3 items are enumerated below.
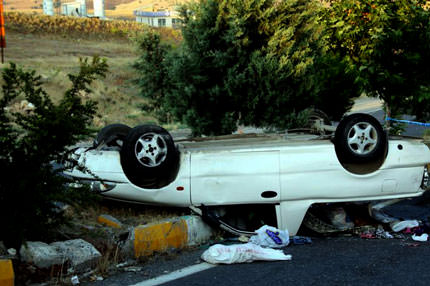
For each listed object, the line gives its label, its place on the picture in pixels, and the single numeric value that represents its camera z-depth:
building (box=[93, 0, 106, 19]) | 125.18
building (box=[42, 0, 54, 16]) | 105.00
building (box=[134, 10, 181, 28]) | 137.62
